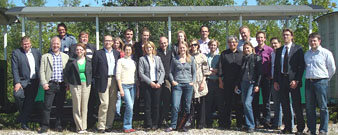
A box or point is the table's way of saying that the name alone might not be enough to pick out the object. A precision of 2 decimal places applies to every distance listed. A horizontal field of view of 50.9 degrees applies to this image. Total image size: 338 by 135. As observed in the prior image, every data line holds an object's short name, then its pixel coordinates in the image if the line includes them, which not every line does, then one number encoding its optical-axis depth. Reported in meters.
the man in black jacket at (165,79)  6.82
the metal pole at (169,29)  7.91
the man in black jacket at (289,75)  6.28
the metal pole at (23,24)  7.72
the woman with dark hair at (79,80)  6.40
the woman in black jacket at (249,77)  6.55
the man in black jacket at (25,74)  6.68
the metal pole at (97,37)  7.78
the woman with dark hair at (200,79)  6.73
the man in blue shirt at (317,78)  6.06
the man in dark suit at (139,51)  6.95
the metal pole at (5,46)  8.16
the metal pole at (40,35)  8.72
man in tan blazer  6.54
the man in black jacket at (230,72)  6.77
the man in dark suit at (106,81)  6.45
